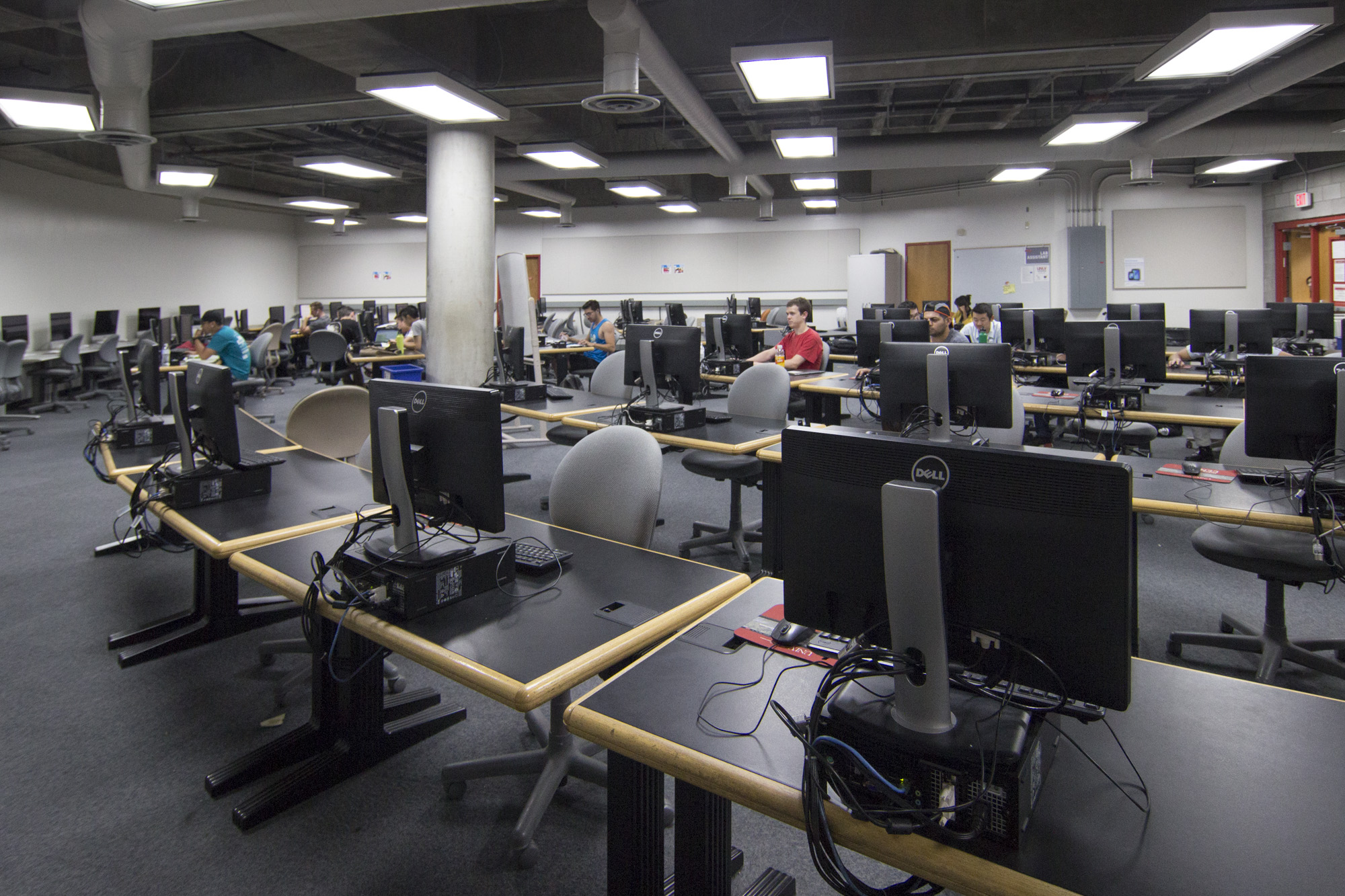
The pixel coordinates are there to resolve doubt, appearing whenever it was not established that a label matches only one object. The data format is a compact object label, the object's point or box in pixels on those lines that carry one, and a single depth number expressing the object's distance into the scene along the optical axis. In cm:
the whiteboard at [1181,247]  1049
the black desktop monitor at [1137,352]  417
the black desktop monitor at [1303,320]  595
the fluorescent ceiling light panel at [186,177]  837
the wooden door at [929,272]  1202
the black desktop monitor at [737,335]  723
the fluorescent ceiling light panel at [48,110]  546
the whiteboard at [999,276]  1112
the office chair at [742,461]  374
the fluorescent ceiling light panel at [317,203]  1034
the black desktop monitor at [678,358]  384
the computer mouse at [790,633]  146
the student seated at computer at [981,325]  696
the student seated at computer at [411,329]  941
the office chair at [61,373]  930
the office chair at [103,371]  1016
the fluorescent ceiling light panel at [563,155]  732
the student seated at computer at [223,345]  707
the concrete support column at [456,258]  634
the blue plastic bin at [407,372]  758
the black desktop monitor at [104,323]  1072
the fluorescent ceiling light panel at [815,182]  989
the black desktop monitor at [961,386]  286
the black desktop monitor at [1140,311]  635
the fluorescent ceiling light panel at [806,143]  710
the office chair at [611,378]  540
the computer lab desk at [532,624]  137
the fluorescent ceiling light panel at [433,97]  506
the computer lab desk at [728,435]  332
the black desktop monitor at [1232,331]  577
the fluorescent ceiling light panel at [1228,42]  426
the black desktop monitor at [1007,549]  96
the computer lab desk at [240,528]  222
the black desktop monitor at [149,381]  359
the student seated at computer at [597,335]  898
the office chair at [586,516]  203
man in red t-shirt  625
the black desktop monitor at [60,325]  1011
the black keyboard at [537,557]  184
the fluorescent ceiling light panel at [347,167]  768
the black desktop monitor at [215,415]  247
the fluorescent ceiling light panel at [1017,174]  888
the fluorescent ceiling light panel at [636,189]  997
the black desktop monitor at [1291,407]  234
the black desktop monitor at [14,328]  925
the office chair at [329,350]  936
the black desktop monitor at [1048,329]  645
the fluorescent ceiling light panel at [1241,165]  843
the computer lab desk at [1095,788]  90
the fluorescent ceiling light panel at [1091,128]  618
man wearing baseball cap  615
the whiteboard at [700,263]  1311
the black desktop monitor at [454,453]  165
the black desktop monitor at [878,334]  541
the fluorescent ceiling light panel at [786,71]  470
